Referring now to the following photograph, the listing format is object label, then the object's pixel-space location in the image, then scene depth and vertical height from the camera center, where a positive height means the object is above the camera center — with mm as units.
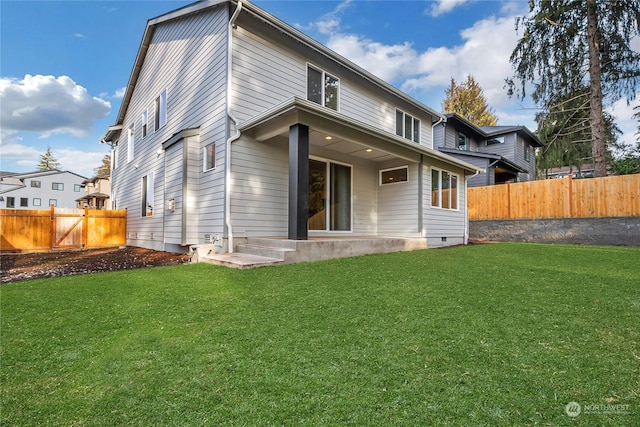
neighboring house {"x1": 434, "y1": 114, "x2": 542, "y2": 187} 16544 +4865
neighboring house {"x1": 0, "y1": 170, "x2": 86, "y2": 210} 36128 +4134
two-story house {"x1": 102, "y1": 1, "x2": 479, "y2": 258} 6742 +1925
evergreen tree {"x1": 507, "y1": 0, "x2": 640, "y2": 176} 11414 +6696
